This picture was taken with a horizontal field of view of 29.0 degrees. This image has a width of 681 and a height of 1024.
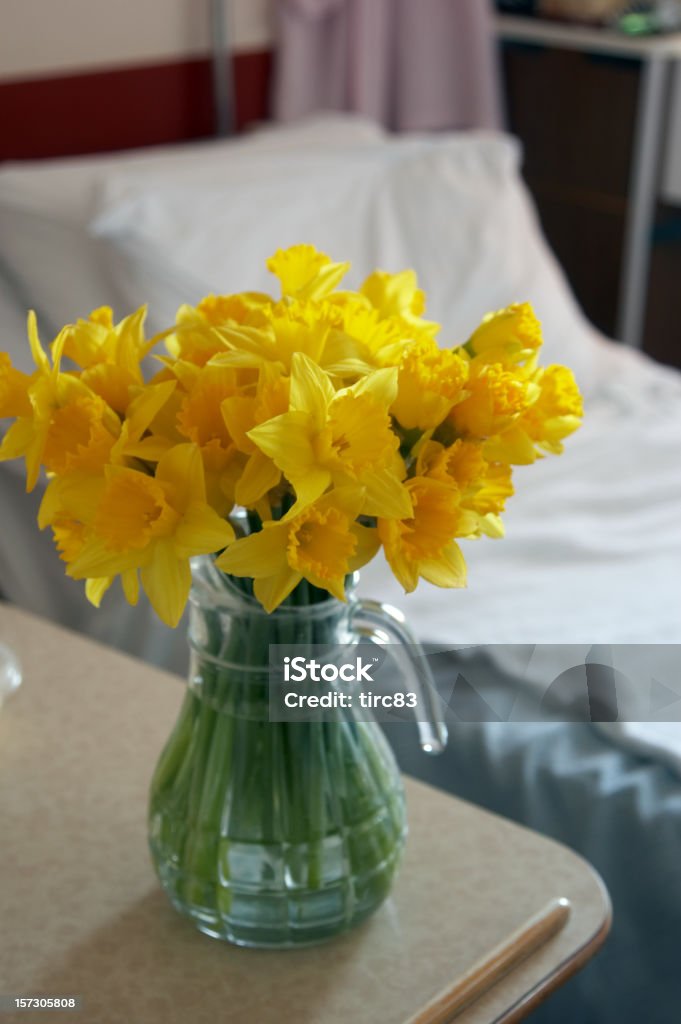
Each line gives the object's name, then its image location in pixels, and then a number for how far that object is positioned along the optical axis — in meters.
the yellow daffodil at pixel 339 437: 0.63
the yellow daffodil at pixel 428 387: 0.66
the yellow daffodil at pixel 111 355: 0.70
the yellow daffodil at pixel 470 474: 0.66
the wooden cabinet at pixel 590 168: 2.61
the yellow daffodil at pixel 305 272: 0.73
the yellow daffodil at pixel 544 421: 0.69
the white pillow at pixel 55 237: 1.59
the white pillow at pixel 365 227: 1.60
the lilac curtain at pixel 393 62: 2.26
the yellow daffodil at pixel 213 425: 0.67
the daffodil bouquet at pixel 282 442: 0.63
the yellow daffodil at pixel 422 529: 0.65
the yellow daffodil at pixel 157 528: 0.65
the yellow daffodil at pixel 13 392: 0.69
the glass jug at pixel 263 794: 0.73
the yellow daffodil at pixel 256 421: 0.64
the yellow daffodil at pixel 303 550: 0.63
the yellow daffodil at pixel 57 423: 0.67
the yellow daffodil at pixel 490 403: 0.65
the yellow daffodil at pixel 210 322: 0.70
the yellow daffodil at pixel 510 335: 0.70
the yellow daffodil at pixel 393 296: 0.77
